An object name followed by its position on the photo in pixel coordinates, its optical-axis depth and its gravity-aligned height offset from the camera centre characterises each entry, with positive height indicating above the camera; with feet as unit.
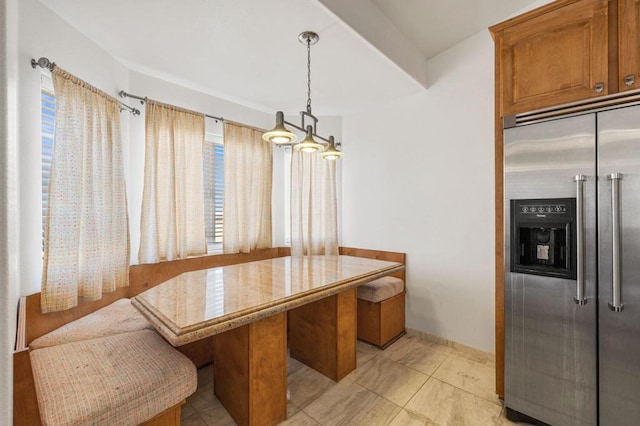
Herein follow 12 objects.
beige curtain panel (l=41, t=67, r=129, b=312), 5.61 +0.25
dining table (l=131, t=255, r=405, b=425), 4.08 -1.60
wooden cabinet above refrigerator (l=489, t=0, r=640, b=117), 4.50 +2.92
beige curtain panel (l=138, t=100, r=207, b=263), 7.95 +0.83
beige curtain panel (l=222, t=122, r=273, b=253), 9.70 +0.91
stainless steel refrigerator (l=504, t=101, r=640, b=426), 4.33 -0.99
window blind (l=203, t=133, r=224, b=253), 9.75 +0.87
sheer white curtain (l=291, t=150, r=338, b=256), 11.07 +0.26
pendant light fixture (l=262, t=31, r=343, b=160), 5.87 +1.75
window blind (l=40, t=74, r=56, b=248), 5.74 +1.85
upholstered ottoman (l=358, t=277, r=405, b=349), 8.42 -3.14
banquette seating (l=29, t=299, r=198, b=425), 3.38 -2.31
